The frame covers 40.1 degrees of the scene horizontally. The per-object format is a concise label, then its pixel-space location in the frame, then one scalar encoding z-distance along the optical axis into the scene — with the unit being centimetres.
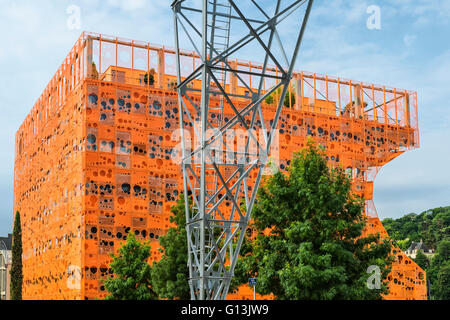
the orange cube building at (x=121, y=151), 3916
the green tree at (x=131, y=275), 3117
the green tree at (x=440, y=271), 8444
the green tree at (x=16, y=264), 5509
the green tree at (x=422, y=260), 9422
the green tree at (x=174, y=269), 2952
